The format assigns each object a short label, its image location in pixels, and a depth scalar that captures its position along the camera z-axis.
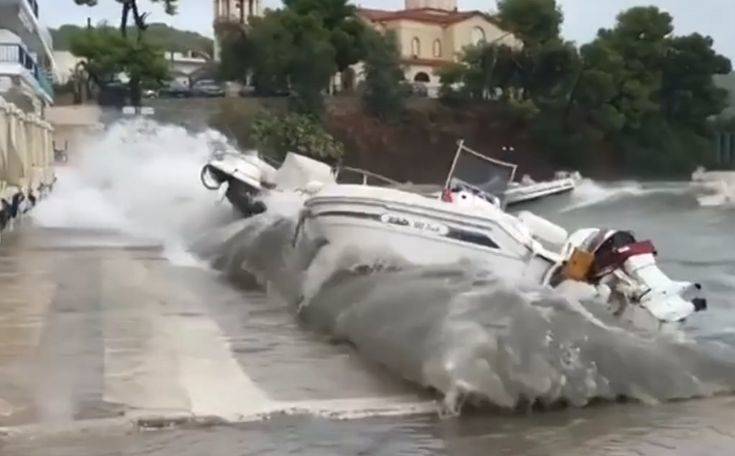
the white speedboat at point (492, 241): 13.31
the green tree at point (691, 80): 99.69
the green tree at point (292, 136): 81.19
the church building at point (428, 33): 112.44
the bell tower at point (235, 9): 102.04
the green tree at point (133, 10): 84.41
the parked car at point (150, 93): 81.25
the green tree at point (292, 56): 82.81
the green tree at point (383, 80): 88.62
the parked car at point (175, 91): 84.62
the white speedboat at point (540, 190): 44.16
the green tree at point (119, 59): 78.07
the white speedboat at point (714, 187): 73.38
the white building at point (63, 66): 87.18
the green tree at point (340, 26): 87.50
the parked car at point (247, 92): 87.19
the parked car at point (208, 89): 86.75
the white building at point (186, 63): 105.51
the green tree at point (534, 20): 92.31
